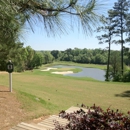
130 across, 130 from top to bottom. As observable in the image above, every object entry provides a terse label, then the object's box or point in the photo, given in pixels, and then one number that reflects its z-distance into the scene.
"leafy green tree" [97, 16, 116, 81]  13.85
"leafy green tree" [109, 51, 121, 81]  16.88
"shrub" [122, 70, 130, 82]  11.95
